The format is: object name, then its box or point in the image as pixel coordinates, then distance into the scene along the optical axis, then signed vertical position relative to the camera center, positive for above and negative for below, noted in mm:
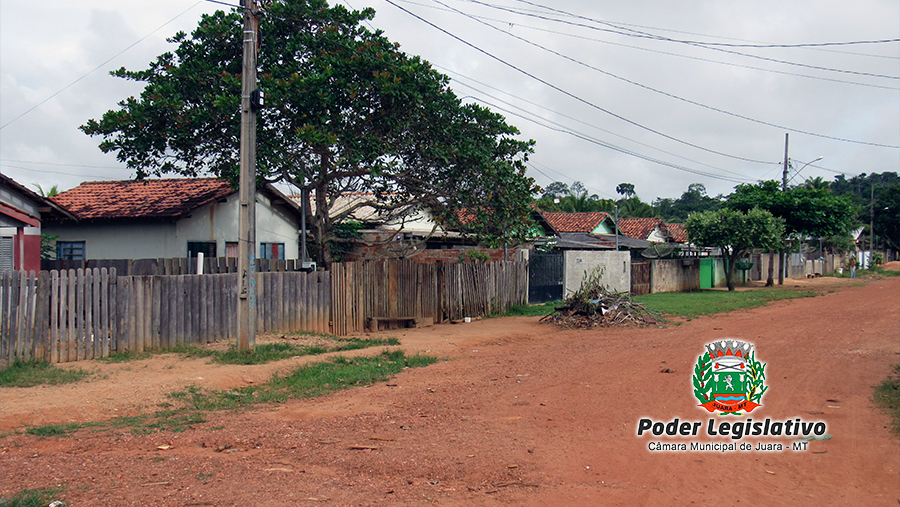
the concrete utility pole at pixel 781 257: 36969 -348
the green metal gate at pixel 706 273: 34188 -1177
